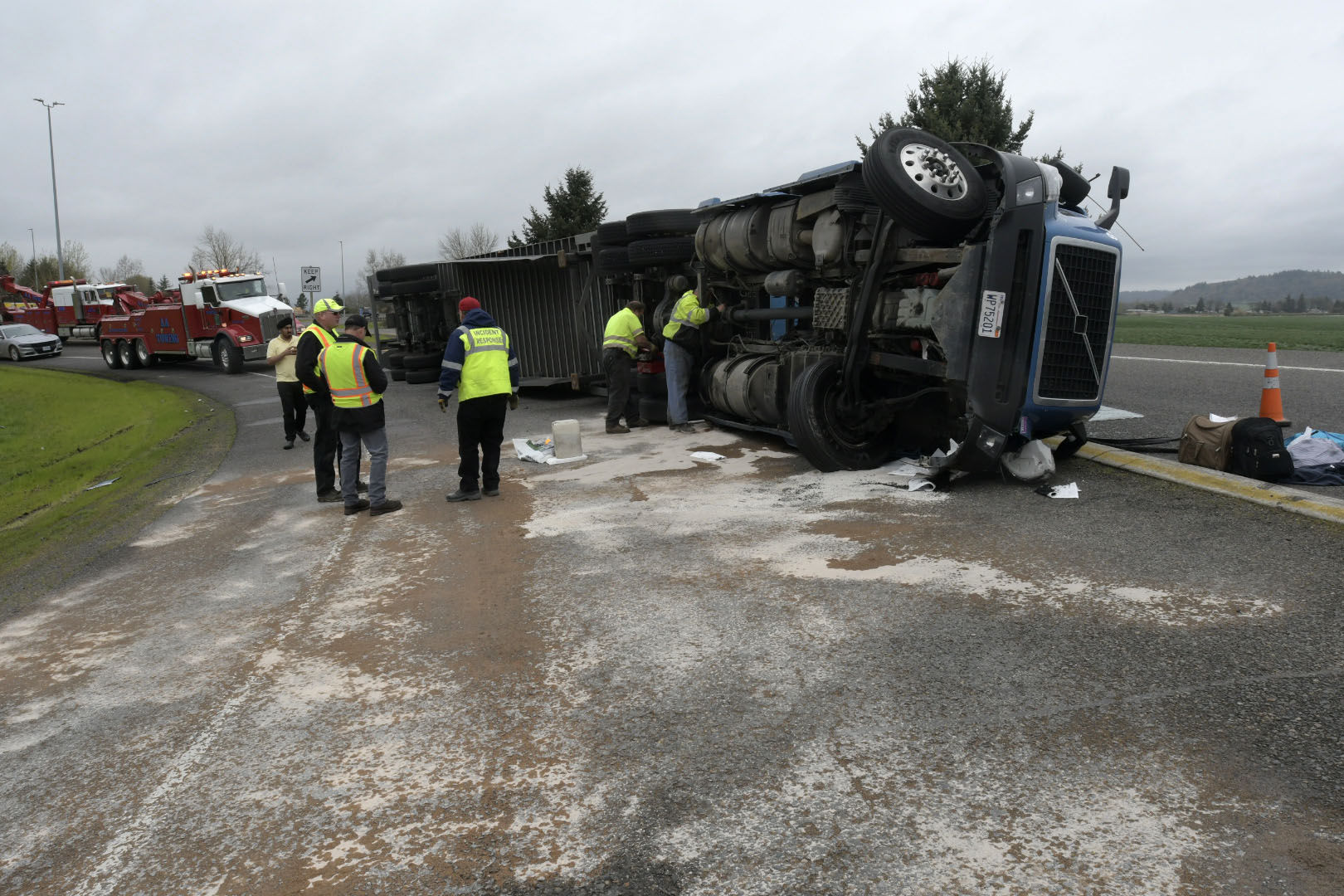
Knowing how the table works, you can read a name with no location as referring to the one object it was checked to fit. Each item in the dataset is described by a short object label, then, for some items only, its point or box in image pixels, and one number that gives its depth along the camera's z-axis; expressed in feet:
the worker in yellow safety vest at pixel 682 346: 36.55
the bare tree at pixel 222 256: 226.99
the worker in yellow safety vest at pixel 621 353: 38.99
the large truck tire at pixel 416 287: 64.69
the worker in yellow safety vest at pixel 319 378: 28.84
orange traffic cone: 29.50
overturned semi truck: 22.91
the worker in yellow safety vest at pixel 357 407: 26.05
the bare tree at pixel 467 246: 226.38
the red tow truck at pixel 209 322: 84.58
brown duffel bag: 23.26
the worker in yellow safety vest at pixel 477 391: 27.32
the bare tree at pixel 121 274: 307.58
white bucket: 33.22
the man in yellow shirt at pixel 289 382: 38.75
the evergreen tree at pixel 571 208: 142.92
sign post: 89.99
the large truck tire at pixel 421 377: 65.46
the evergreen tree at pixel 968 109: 88.12
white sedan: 118.93
